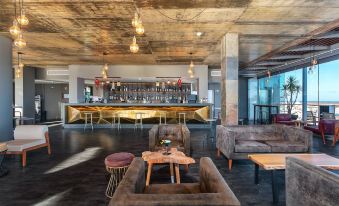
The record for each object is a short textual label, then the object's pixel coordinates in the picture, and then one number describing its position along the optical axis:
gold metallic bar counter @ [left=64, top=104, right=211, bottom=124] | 11.40
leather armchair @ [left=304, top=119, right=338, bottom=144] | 7.54
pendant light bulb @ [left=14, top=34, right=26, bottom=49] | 4.68
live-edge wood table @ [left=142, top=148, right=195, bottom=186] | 3.62
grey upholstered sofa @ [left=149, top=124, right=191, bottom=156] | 5.01
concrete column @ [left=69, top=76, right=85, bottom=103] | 12.73
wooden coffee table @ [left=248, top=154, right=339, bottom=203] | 3.29
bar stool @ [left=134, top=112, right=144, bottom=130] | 11.17
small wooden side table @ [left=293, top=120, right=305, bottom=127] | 8.85
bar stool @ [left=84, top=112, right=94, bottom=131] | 11.09
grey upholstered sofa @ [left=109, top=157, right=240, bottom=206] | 1.65
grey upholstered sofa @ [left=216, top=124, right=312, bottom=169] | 4.88
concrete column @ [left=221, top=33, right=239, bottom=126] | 6.98
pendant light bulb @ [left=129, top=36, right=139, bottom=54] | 4.90
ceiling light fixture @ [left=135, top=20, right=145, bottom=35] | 4.00
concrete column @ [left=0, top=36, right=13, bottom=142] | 6.84
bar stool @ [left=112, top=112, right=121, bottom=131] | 11.62
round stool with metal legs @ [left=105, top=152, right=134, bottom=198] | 3.55
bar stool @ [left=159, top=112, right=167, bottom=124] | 11.43
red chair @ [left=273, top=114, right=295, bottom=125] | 9.78
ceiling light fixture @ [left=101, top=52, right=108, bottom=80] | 9.81
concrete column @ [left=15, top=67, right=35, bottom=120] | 12.77
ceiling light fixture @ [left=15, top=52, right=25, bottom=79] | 10.22
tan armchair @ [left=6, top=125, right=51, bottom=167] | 5.52
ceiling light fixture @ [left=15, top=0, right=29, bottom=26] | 3.84
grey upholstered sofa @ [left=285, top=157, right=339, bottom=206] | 1.82
